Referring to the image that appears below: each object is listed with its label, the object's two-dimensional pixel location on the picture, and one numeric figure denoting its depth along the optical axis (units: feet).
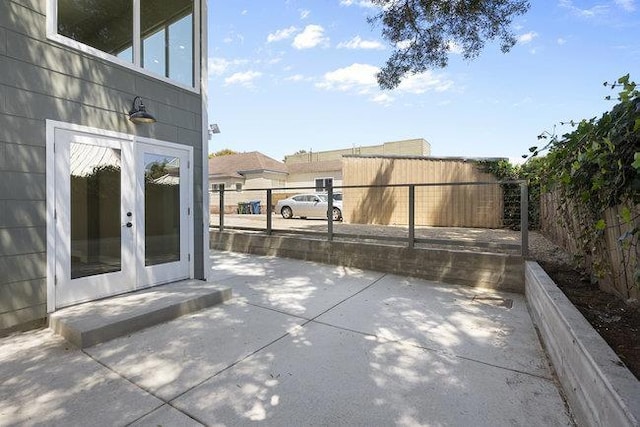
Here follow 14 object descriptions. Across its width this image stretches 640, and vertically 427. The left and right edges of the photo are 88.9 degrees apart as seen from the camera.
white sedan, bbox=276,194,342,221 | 45.60
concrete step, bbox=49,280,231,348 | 9.39
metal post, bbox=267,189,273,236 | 23.21
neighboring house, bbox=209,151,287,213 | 71.31
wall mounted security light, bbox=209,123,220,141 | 26.50
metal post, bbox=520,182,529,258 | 14.51
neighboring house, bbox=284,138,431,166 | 98.84
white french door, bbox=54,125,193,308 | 11.26
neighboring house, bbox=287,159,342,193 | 75.51
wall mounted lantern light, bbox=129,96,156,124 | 12.51
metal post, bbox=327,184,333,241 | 20.43
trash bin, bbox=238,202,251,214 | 63.36
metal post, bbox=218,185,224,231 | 25.31
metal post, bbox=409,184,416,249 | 17.54
